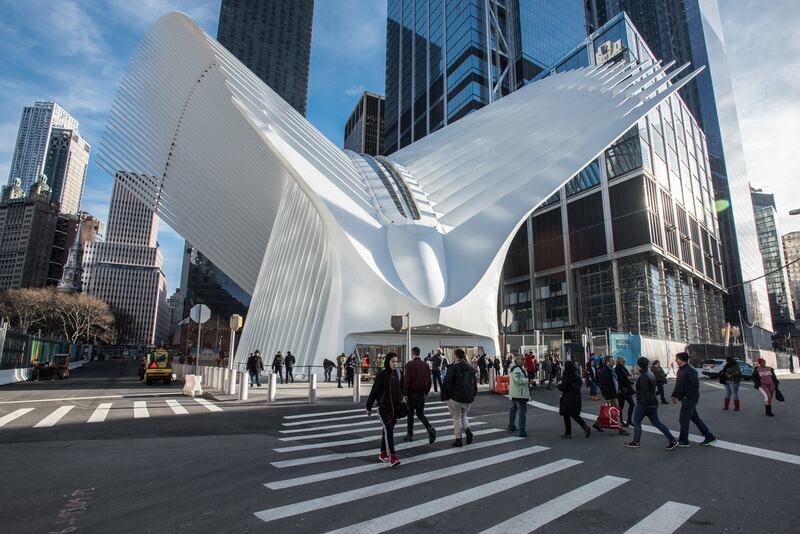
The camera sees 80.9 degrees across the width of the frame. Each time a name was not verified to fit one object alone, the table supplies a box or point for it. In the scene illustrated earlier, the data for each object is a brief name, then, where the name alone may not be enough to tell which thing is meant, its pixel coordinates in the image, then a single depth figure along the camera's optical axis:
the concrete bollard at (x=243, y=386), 14.50
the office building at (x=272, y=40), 159.50
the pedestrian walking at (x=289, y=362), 21.88
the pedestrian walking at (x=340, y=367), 19.84
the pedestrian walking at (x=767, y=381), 11.84
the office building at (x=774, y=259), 108.68
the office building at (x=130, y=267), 146.38
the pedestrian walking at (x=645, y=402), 7.87
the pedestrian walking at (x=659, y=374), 12.54
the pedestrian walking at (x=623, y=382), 10.71
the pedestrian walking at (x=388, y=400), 6.54
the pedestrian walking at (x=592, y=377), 16.66
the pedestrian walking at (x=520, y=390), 8.84
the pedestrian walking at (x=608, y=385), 9.77
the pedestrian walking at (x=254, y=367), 19.81
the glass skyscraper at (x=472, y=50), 77.50
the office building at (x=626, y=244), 48.81
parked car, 29.75
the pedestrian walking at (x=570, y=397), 8.61
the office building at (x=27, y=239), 130.75
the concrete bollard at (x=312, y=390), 14.32
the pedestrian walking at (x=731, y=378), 12.76
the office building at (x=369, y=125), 146.88
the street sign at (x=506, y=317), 18.58
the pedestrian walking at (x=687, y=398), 7.69
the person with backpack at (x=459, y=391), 7.84
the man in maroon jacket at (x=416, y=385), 8.30
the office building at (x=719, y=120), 79.88
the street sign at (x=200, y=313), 17.91
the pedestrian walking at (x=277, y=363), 20.82
